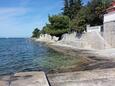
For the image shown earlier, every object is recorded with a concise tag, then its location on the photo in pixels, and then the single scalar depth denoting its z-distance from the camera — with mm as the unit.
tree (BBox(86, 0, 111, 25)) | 12696
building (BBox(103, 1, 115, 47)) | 9769
